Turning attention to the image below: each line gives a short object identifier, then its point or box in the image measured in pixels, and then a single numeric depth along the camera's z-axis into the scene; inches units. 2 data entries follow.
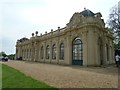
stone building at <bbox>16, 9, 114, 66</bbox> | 494.4
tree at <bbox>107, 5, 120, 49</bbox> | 458.2
